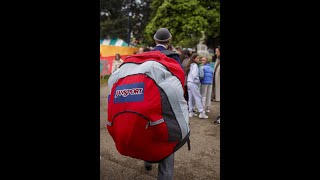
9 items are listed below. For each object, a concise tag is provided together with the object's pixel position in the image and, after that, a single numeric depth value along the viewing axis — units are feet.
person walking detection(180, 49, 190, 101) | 23.48
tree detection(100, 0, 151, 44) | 114.83
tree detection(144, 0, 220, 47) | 83.61
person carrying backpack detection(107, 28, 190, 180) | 7.73
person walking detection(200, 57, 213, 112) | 24.21
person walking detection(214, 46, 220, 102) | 21.99
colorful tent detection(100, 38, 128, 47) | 97.92
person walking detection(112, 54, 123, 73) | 35.18
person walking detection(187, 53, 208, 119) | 22.98
